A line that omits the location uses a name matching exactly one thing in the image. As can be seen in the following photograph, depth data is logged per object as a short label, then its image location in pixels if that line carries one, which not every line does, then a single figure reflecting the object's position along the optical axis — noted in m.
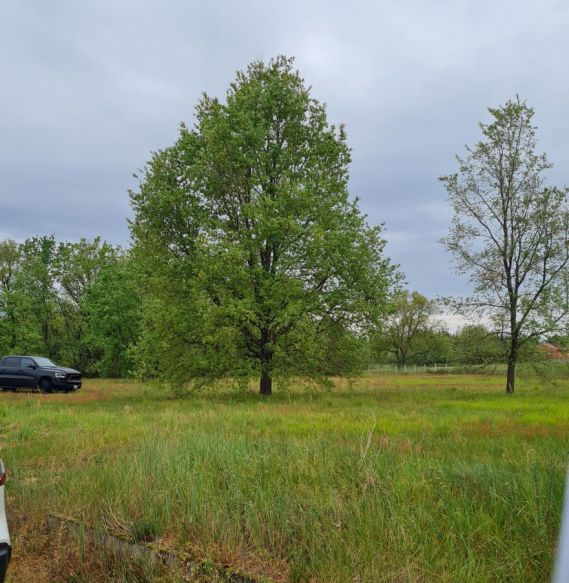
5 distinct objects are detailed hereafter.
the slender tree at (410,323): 76.44
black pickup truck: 26.97
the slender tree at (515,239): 22.38
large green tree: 19.69
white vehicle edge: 3.34
